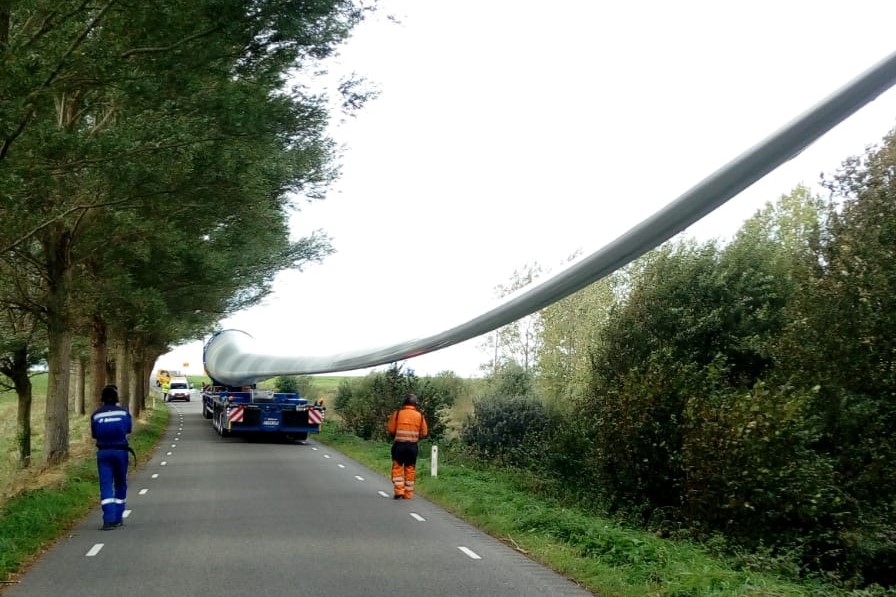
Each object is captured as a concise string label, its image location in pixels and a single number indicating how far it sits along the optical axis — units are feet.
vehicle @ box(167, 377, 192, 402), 298.97
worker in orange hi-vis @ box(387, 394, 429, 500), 56.65
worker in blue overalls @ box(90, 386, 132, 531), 42.75
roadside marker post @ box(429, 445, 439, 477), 69.20
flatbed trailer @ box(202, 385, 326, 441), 111.34
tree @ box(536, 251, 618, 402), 158.81
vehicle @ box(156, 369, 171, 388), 368.27
